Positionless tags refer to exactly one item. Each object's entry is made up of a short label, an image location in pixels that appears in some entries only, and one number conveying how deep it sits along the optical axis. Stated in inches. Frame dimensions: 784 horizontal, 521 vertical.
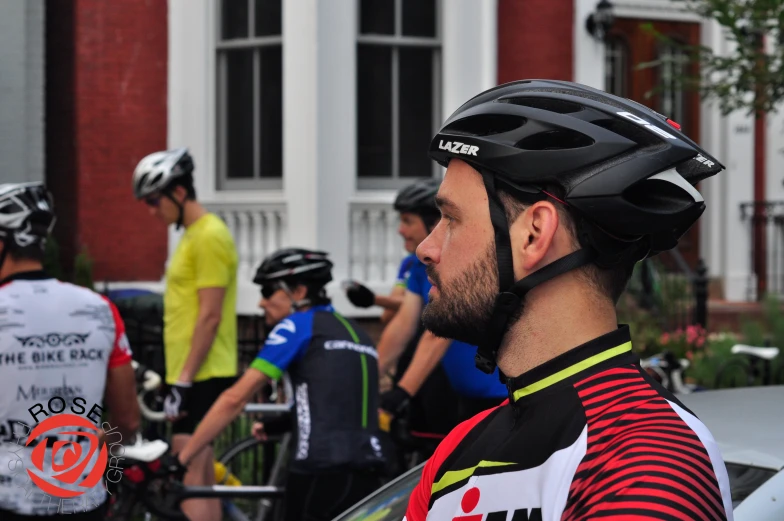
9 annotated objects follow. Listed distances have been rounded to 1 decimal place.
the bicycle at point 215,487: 187.9
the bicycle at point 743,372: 328.2
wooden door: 529.7
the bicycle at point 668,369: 313.0
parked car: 101.8
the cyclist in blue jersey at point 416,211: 228.8
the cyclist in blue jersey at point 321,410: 176.4
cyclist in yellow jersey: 227.6
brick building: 424.2
